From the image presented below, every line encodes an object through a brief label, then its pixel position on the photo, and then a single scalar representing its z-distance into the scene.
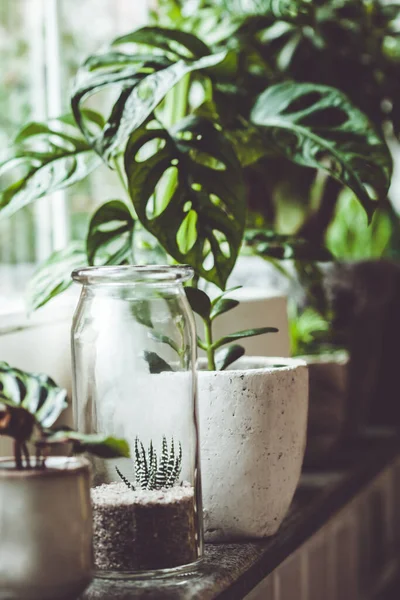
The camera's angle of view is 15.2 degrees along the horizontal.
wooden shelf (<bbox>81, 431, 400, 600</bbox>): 1.00
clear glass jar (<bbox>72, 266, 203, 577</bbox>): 1.01
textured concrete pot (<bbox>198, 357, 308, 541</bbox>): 1.09
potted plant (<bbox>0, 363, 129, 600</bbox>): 0.90
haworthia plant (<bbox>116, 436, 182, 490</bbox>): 1.02
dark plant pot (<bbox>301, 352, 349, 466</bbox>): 1.45
